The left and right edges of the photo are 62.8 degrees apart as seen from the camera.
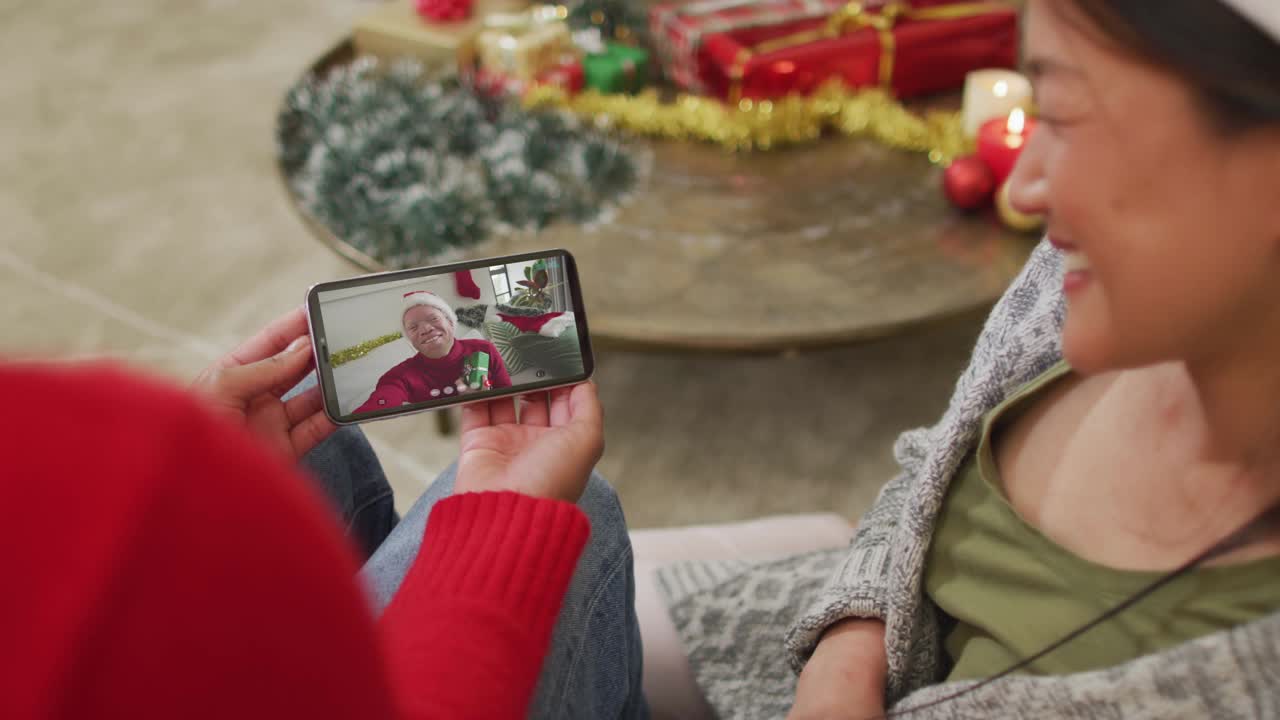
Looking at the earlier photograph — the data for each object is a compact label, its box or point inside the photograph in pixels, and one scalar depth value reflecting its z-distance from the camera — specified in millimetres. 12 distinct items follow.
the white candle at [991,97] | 1625
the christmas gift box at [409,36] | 1983
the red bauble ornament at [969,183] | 1502
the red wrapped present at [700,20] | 1854
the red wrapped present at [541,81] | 1853
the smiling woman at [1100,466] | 501
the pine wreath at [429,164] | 1523
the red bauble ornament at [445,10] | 2021
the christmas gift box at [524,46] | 1900
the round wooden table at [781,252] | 1365
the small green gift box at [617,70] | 1891
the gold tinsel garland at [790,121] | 1705
